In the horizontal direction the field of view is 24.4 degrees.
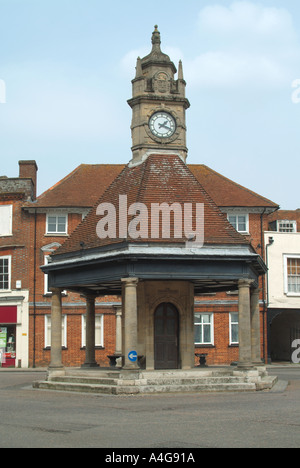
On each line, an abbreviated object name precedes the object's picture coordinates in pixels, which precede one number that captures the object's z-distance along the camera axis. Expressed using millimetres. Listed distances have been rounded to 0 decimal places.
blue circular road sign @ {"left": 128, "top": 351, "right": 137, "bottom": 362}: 21172
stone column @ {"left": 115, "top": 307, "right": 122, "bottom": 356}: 33750
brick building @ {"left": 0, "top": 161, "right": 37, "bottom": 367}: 41375
